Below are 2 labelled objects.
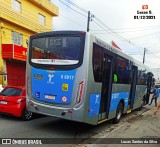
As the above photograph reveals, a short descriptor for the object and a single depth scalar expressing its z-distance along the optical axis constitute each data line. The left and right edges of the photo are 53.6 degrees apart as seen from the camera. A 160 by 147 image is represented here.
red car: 6.43
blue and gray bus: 4.94
